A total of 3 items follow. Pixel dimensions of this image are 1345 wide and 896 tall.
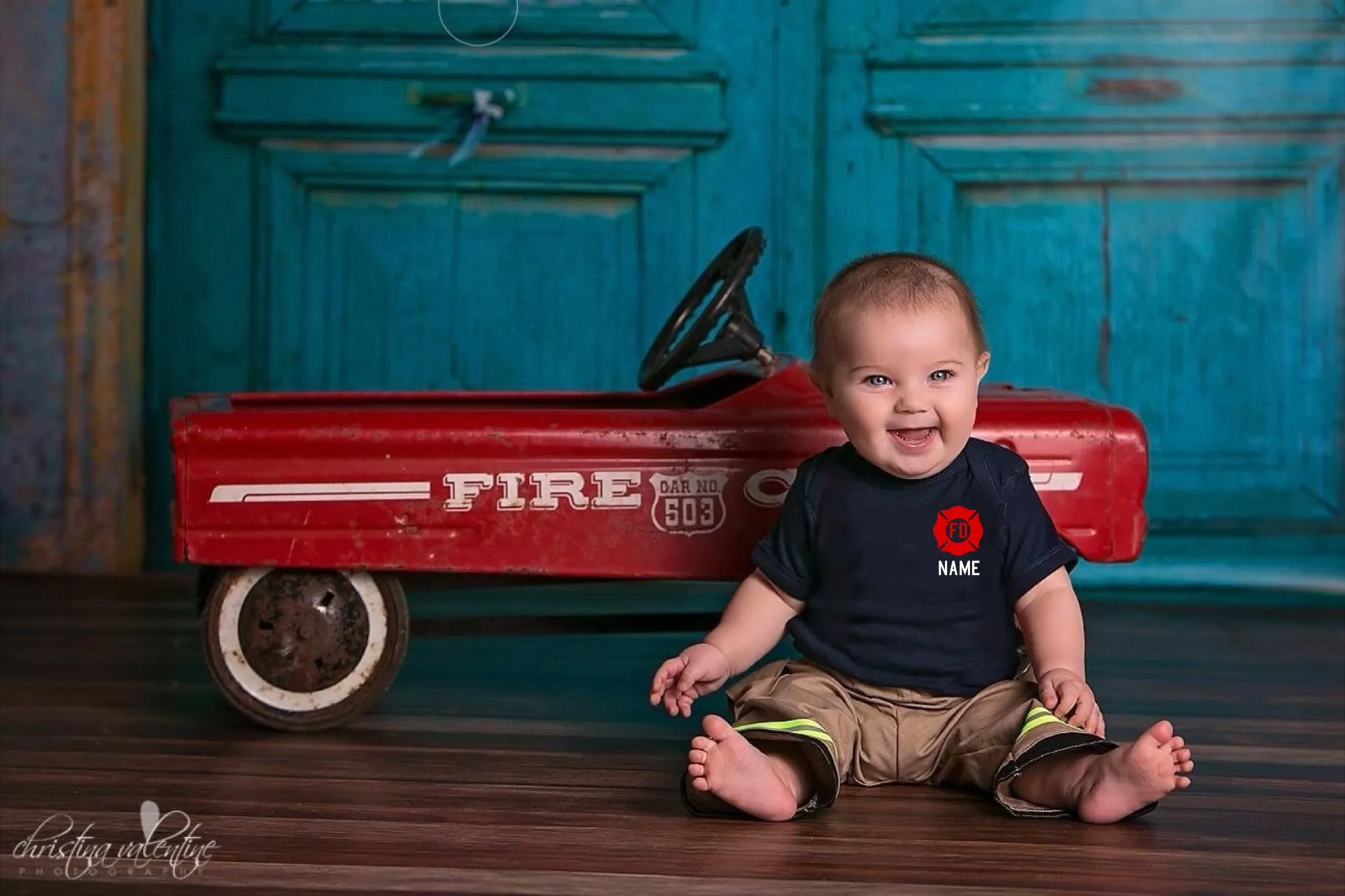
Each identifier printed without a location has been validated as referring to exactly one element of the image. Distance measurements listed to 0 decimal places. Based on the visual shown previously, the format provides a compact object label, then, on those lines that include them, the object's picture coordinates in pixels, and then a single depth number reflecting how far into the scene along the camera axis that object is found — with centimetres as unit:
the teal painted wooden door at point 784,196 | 347
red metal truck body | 253
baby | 235
